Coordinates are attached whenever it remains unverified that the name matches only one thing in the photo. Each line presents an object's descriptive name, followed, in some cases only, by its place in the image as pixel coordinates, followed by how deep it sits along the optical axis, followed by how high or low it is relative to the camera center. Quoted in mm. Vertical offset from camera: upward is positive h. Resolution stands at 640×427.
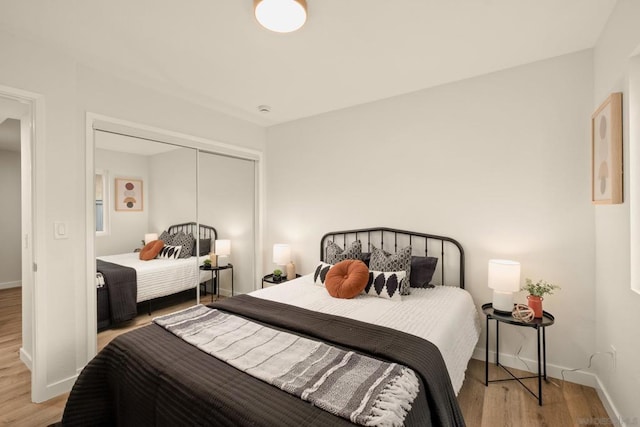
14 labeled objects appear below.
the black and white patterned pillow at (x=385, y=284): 2418 -588
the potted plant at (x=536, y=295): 2158 -597
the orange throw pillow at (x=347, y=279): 2459 -557
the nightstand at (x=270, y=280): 3598 -818
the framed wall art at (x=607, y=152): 1715 +370
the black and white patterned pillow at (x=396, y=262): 2605 -442
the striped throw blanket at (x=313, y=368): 1127 -711
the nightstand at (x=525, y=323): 2073 -772
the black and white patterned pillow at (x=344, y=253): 2955 -411
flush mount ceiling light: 1622 +1104
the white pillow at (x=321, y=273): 2812 -579
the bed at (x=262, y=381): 1192 -732
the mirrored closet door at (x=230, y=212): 3412 -4
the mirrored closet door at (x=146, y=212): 2578 -5
